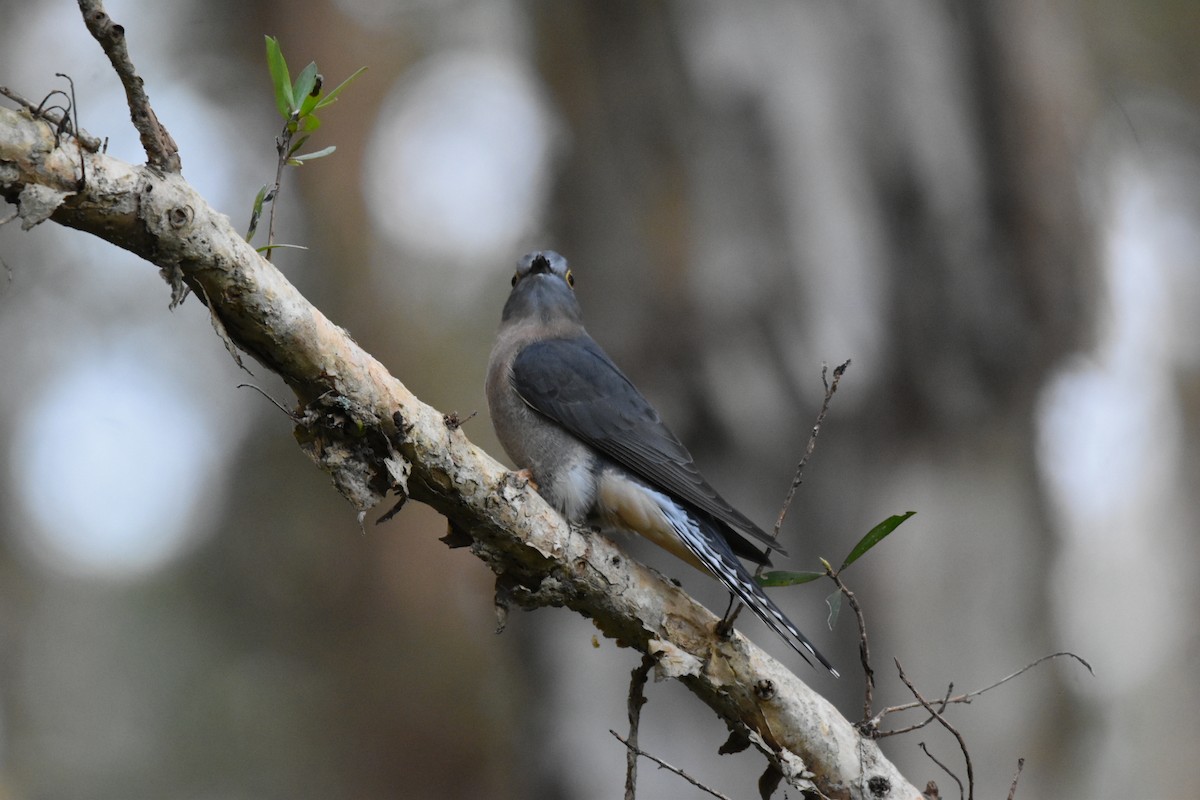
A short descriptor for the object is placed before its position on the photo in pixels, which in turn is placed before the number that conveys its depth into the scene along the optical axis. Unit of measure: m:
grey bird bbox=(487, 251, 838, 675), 6.63
